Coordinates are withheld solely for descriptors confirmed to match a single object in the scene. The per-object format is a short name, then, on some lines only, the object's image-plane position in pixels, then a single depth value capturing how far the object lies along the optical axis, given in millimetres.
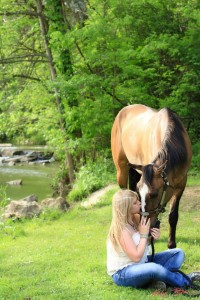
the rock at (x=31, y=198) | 12117
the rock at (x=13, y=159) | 27241
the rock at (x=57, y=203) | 10016
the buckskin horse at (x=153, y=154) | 4348
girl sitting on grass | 4066
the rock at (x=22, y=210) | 9188
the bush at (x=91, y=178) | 11961
